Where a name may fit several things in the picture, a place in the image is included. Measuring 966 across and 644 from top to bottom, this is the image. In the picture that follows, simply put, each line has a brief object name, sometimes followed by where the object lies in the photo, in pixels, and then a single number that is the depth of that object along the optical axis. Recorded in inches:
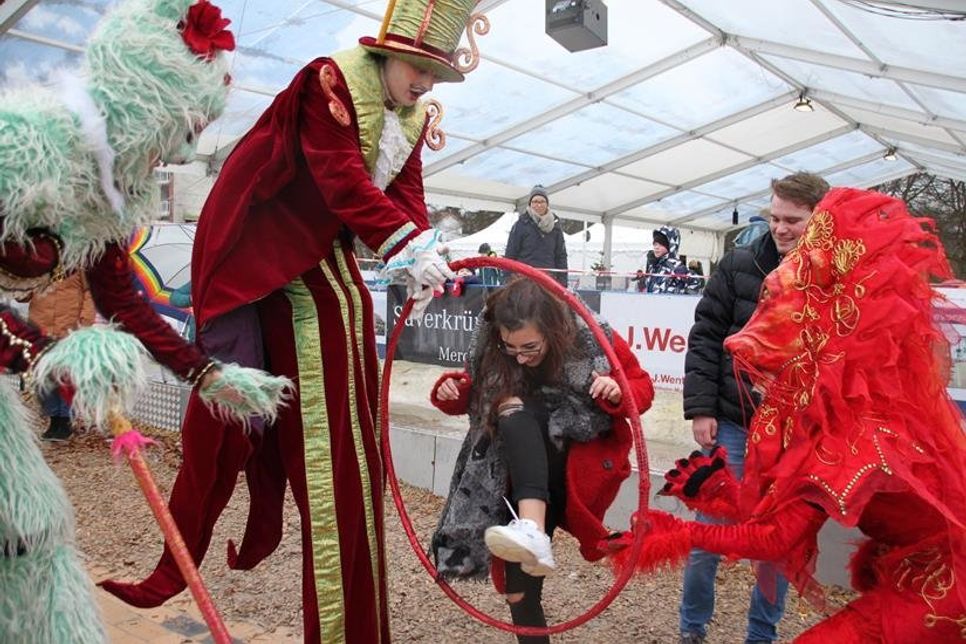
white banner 244.2
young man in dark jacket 112.8
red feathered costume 68.9
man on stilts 84.2
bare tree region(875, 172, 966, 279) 773.9
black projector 280.0
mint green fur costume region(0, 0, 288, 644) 62.7
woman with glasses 100.5
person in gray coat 307.3
